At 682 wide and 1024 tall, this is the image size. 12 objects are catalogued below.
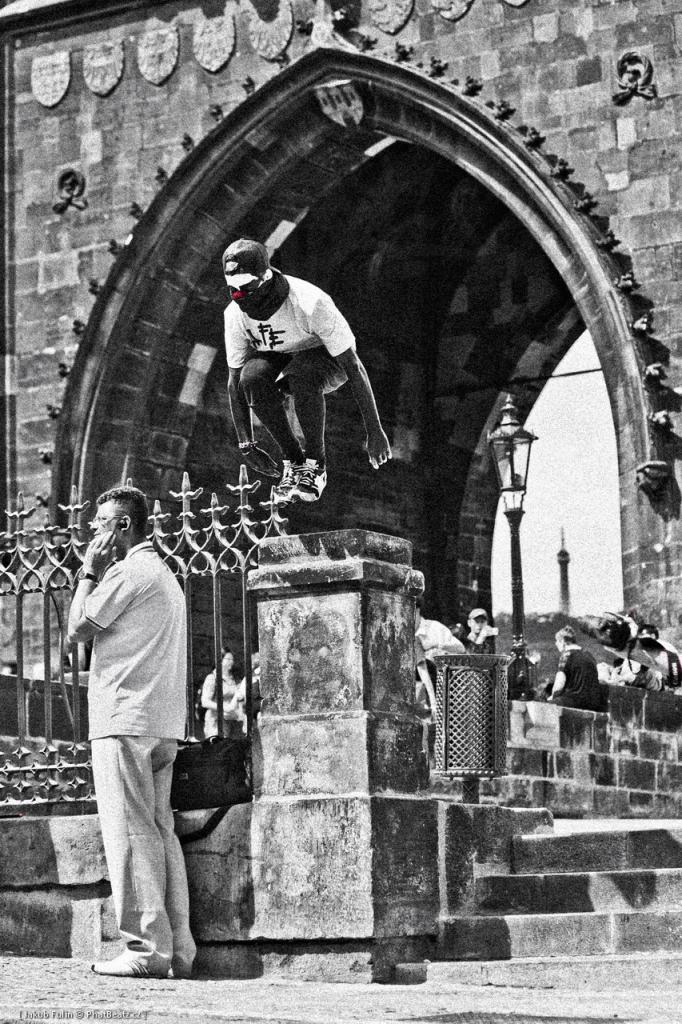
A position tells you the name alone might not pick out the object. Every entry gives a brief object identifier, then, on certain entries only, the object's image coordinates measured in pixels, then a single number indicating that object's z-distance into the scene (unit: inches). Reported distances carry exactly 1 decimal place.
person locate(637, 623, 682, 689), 778.8
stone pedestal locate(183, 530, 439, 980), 367.6
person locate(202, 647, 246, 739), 698.8
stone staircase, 367.9
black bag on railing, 386.3
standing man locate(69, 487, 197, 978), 365.7
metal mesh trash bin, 443.8
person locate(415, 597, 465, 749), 687.7
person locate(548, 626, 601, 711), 705.0
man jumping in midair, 406.0
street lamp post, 737.0
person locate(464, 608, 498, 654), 818.8
